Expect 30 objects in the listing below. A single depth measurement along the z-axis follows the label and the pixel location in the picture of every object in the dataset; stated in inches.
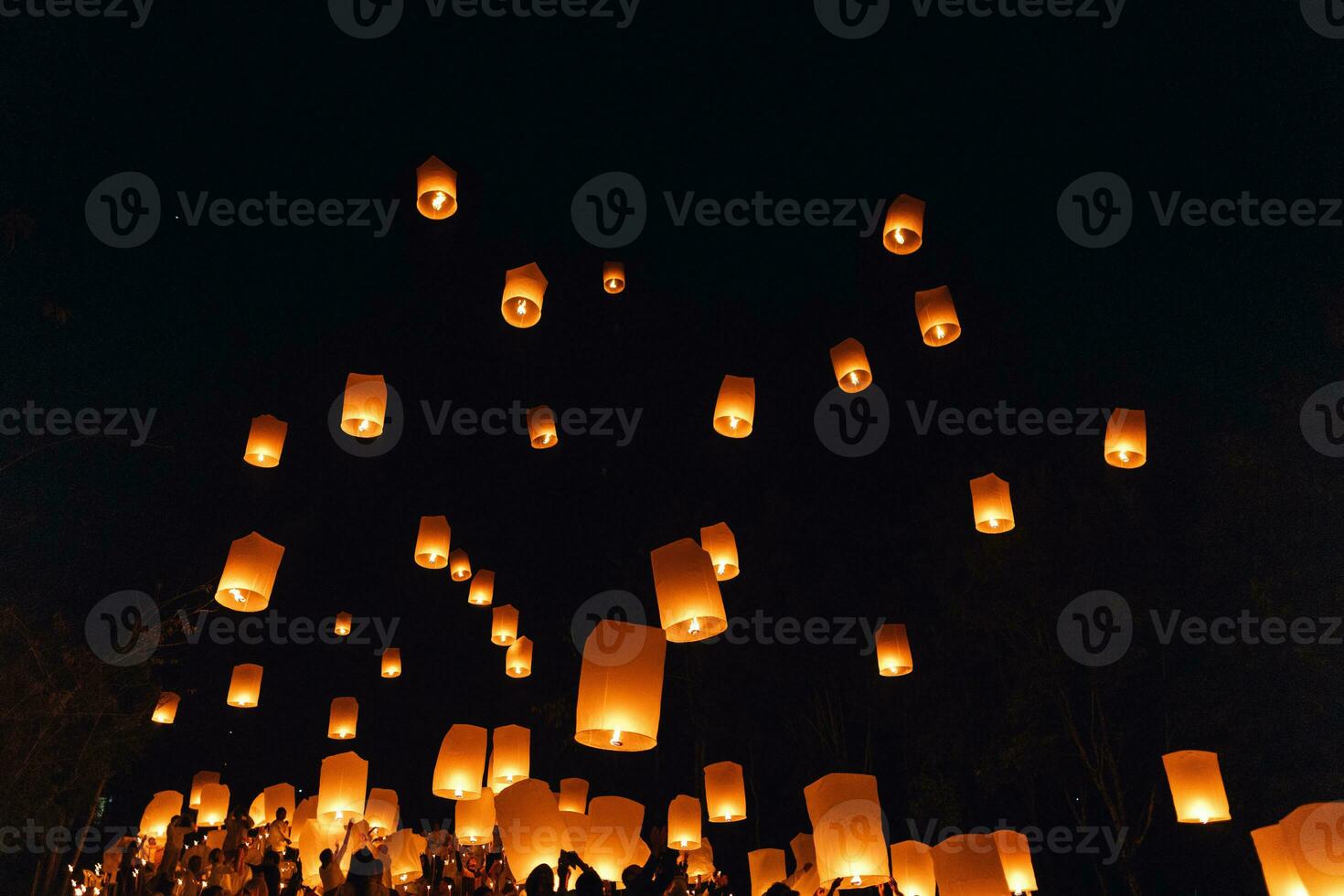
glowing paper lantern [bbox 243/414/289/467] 290.7
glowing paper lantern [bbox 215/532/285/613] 263.7
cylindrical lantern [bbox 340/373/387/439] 265.4
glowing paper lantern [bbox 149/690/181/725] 424.2
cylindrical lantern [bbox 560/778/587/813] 373.1
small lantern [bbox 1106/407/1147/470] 286.7
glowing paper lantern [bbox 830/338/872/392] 296.2
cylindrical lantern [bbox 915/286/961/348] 276.8
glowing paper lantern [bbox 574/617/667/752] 179.2
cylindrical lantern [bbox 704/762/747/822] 347.8
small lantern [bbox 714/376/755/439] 271.0
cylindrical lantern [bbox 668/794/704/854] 361.4
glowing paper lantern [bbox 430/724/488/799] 304.5
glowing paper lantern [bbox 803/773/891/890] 202.7
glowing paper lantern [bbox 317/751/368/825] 286.2
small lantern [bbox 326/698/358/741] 419.5
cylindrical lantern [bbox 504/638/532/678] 418.3
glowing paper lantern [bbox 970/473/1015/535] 302.2
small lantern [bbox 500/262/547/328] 260.7
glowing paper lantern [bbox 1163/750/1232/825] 270.7
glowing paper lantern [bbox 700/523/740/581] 297.0
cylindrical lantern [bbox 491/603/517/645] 421.1
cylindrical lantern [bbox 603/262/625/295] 317.4
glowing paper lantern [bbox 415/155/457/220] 245.4
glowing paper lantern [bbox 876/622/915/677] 339.3
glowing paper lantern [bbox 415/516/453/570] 365.1
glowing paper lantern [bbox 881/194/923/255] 271.7
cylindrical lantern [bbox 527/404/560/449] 343.3
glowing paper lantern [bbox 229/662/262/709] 395.5
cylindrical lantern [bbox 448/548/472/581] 402.3
